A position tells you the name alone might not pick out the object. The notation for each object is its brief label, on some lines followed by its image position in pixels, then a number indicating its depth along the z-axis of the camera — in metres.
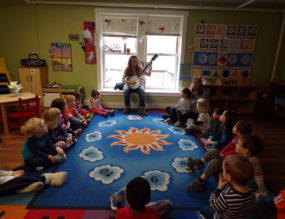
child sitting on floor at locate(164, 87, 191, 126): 3.66
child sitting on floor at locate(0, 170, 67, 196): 1.81
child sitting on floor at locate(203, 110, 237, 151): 2.40
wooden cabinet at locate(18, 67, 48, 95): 4.26
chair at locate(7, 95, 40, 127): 3.18
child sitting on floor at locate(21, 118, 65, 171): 2.07
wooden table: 3.07
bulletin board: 4.39
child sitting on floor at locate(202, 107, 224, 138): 2.78
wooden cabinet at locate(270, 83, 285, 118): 4.41
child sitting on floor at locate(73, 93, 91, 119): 3.83
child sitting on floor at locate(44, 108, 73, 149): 2.41
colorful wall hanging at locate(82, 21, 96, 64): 4.30
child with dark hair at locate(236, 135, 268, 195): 1.72
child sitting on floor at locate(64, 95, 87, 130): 3.26
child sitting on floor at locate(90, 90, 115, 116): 4.14
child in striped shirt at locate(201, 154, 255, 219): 1.21
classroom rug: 1.80
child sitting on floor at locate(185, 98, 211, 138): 3.13
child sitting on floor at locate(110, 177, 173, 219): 1.02
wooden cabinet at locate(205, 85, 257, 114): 4.51
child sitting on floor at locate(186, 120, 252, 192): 1.94
